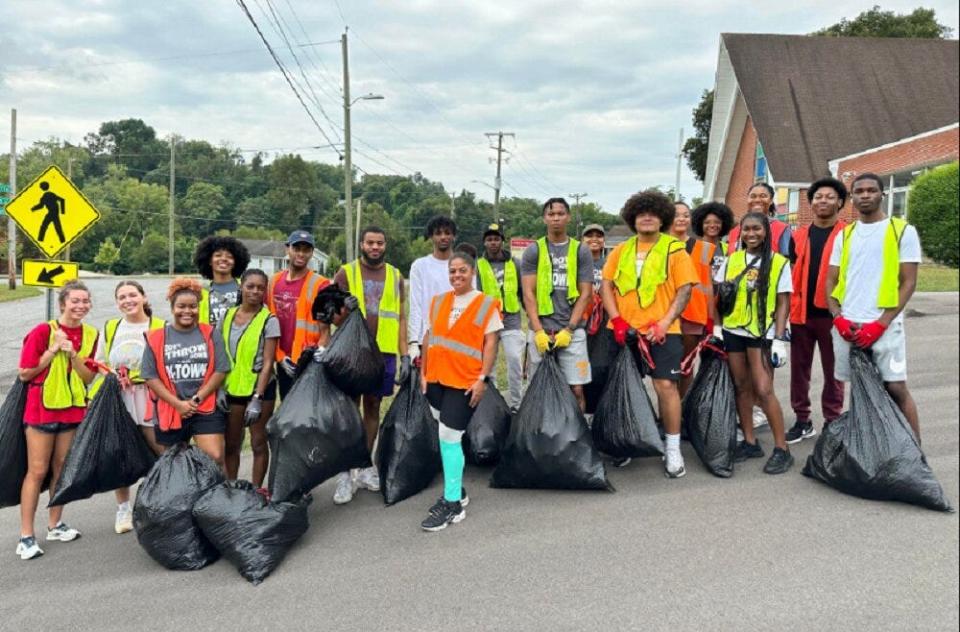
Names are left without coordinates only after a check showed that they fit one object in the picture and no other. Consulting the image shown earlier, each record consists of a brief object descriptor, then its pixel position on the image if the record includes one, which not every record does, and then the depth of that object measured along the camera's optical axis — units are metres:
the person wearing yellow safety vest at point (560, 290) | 4.32
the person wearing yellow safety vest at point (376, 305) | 4.41
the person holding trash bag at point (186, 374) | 3.64
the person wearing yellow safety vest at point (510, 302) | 5.03
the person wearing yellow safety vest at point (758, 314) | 4.16
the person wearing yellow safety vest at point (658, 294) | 4.14
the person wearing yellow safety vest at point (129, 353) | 3.82
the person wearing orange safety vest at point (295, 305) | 4.19
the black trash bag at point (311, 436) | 3.66
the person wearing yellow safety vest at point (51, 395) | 3.66
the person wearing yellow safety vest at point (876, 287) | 3.39
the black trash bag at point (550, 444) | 3.93
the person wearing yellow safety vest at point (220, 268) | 4.26
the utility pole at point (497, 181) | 38.34
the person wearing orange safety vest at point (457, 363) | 3.75
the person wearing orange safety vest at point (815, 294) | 4.38
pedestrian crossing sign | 5.96
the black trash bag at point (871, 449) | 3.25
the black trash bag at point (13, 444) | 3.68
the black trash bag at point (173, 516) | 3.36
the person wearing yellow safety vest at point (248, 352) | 3.85
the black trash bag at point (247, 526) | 3.27
